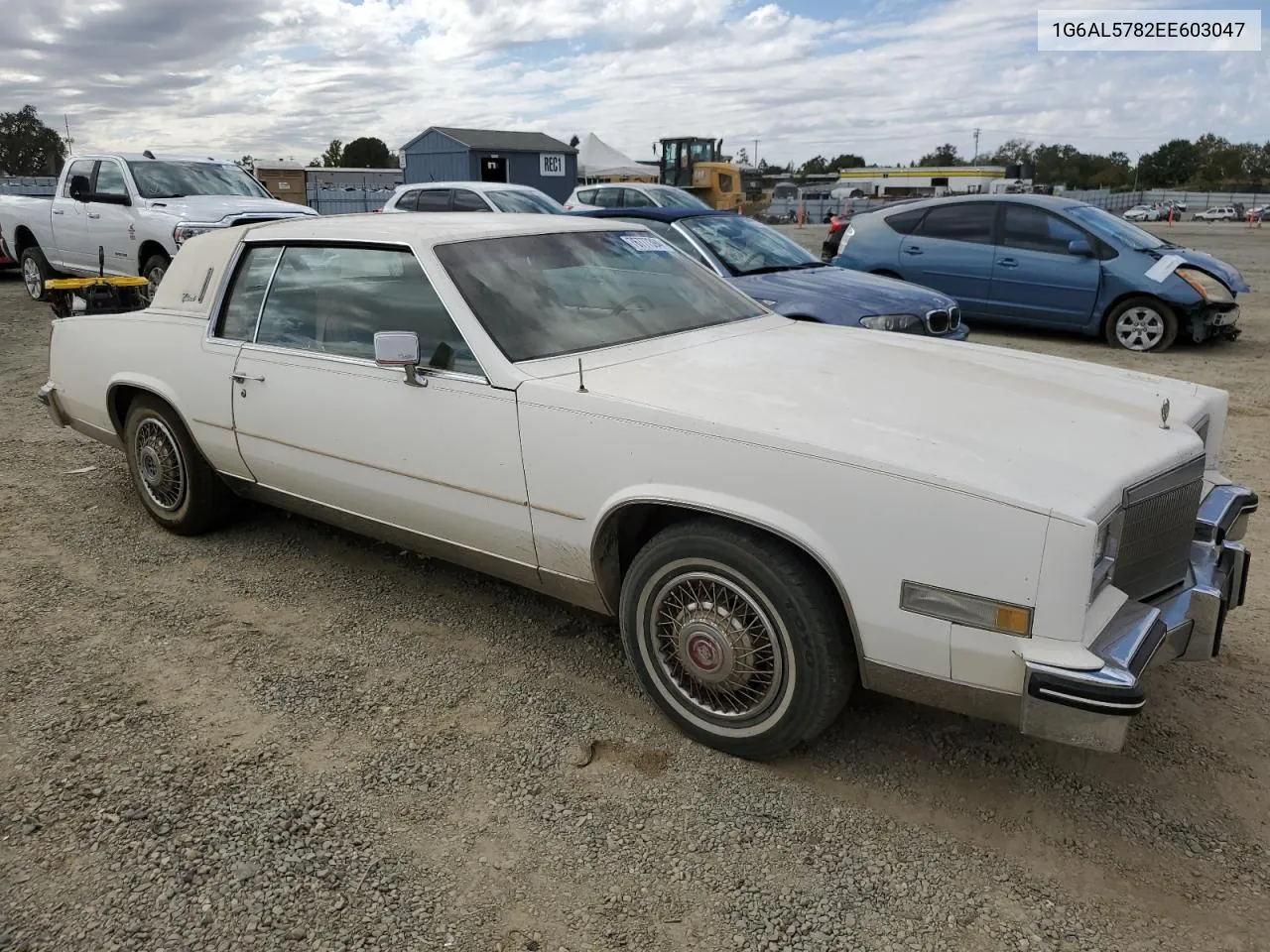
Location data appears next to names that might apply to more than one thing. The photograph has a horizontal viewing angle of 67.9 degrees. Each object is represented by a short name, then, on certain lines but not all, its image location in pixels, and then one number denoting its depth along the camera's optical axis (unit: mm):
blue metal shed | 31266
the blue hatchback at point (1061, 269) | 9219
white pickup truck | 10203
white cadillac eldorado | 2336
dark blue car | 6918
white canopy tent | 42500
